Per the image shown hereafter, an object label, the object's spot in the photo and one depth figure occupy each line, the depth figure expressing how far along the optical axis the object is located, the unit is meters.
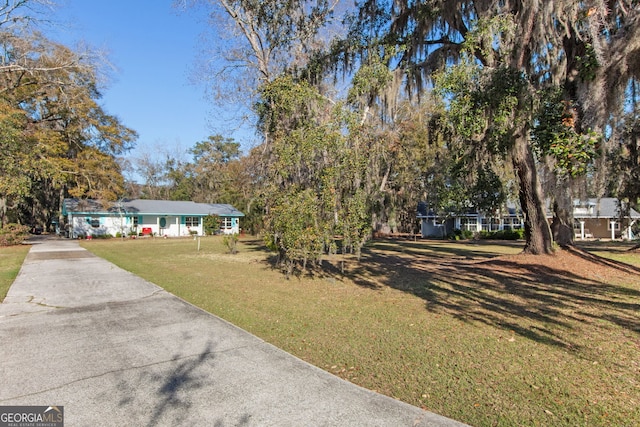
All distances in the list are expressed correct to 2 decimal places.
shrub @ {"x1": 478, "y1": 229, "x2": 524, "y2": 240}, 29.34
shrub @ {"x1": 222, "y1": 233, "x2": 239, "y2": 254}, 16.92
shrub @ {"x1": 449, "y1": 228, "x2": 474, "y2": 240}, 31.28
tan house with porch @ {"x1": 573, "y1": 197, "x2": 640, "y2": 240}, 30.78
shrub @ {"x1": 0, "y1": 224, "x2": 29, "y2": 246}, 22.05
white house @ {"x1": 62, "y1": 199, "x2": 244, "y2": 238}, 29.76
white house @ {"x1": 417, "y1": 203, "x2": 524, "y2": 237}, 33.59
